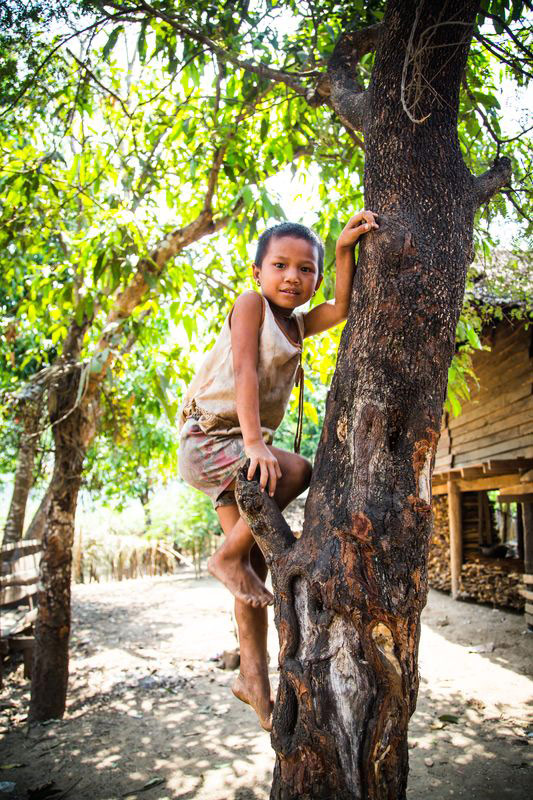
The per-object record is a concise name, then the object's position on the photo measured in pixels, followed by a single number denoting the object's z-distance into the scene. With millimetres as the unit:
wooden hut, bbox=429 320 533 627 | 7910
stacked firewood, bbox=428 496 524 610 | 8859
